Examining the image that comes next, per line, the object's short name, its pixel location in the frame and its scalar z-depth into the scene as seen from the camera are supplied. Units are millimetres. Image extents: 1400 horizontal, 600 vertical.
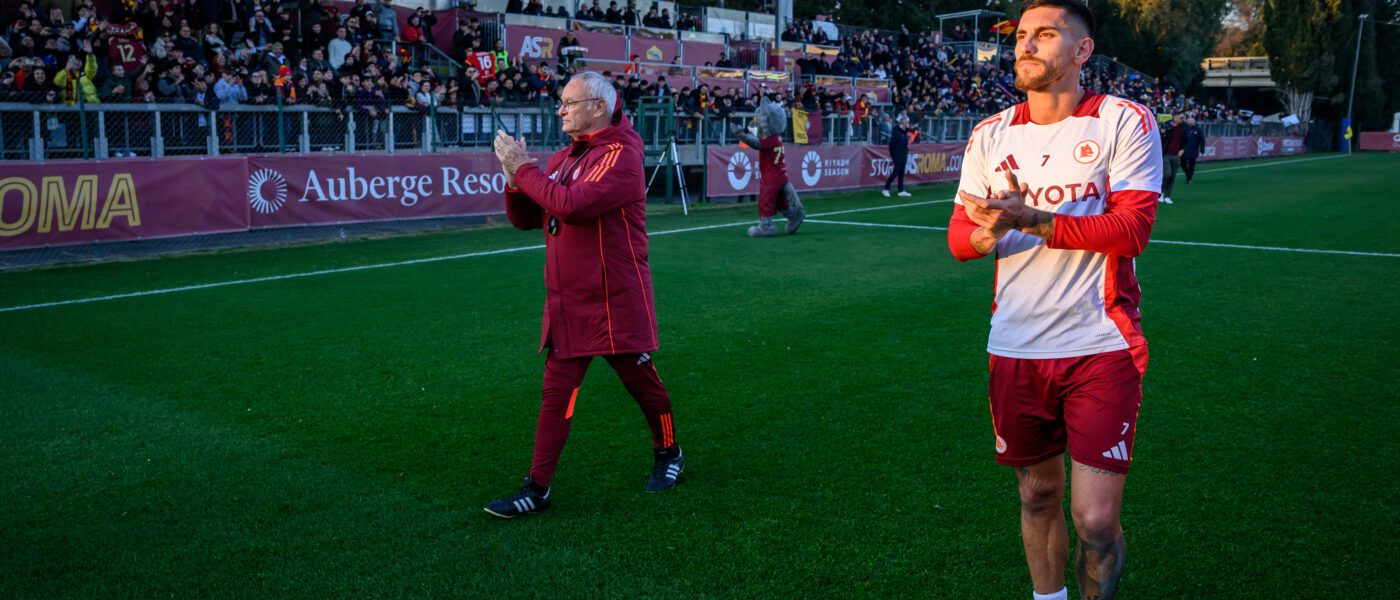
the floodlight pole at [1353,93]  58594
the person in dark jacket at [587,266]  4664
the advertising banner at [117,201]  12156
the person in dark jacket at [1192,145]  26422
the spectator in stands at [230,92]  16484
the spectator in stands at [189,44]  17484
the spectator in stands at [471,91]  20281
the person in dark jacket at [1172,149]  21439
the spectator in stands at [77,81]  14750
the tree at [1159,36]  68688
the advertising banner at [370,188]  14594
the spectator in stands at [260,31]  19828
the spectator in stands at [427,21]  24453
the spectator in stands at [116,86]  15656
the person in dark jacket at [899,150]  24219
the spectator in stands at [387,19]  22250
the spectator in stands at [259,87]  16953
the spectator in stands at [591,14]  31953
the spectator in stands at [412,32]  23484
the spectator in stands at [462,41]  24844
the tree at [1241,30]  87062
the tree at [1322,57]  60938
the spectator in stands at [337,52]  20312
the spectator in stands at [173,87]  15938
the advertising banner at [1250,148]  45812
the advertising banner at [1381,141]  59719
